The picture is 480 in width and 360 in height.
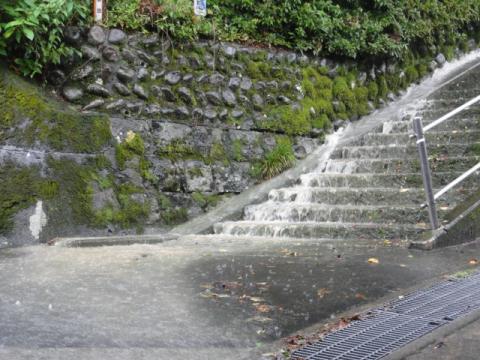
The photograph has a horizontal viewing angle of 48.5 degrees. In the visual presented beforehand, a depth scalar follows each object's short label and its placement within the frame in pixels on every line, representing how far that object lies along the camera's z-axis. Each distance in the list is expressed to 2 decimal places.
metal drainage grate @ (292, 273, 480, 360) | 2.72
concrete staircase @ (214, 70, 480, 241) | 5.94
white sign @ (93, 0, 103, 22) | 6.76
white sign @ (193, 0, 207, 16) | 7.58
